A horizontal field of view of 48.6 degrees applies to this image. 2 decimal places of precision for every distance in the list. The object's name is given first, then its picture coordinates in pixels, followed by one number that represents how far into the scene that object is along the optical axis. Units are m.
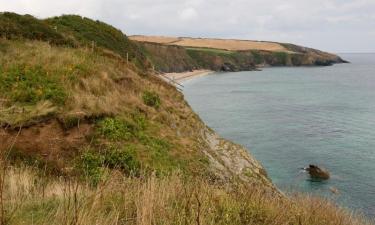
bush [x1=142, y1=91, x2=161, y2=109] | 18.30
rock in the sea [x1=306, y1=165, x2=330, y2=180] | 28.16
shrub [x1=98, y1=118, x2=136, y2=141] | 13.88
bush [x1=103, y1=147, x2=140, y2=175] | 12.55
